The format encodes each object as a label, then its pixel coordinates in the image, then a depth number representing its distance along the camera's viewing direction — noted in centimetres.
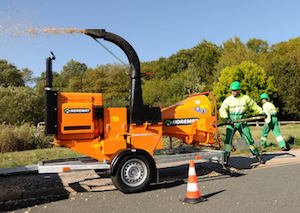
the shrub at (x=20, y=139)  1289
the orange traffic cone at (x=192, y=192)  552
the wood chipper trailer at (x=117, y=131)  616
